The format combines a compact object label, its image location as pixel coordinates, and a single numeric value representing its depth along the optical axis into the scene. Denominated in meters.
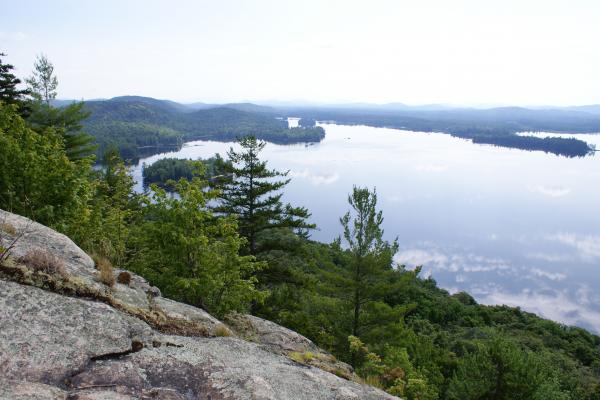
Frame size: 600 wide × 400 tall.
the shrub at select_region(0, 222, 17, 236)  5.74
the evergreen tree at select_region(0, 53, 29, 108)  21.60
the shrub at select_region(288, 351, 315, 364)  5.49
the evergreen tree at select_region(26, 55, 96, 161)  23.55
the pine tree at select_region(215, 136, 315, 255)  18.03
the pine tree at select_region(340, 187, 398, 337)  16.34
